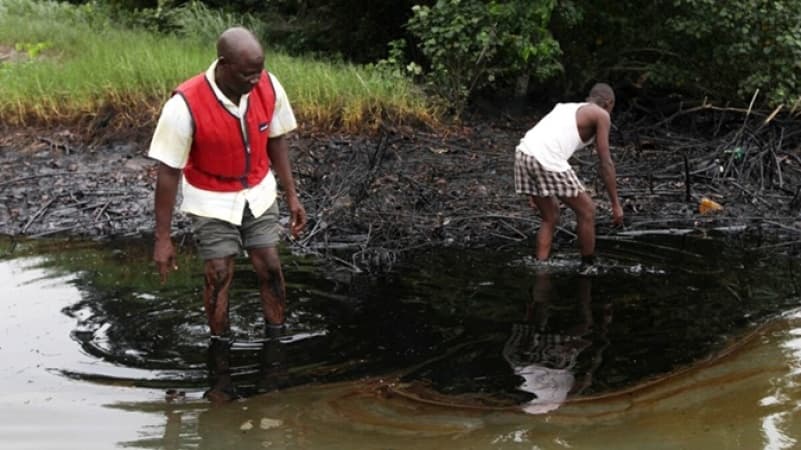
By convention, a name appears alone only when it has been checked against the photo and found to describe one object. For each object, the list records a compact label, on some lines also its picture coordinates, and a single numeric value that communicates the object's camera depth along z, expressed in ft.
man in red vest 13.98
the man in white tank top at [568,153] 20.70
